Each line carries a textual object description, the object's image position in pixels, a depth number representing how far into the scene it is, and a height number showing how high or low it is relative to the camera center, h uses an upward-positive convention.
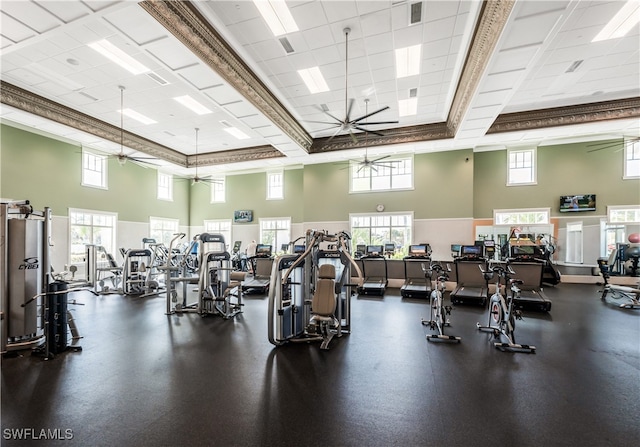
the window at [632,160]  9.84 +2.35
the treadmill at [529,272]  7.35 -1.27
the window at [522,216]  10.73 +0.39
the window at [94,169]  10.59 +2.15
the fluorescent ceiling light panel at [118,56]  5.71 +3.65
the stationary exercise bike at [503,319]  4.07 -1.48
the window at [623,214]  9.79 +0.44
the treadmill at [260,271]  8.44 -1.65
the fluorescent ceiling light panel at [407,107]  8.25 +3.68
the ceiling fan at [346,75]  5.38 +3.61
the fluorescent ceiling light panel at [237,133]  10.26 +3.52
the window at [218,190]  15.01 +1.90
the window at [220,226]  14.79 -0.07
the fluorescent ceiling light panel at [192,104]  7.93 +3.58
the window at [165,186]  13.93 +1.96
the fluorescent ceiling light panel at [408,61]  5.94 +3.70
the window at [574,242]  10.27 -0.61
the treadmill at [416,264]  8.73 -1.28
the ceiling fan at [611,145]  9.73 +2.92
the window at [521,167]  10.95 +2.35
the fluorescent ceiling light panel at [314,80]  6.67 +3.66
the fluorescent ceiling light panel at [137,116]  8.75 +3.53
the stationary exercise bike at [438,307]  4.67 -1.42
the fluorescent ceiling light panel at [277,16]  4.71 +3.72
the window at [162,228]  13.41 -0.17
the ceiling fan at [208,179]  13.33 +2.42
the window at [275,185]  14.06 +2.02
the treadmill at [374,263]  9.84 -1.33
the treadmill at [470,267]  7.97 -1.24
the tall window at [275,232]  13.75 -0.34
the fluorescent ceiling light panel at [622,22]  4.71 +3.68
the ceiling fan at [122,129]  7.51 +3.38
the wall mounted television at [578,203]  10.18 +0.85
